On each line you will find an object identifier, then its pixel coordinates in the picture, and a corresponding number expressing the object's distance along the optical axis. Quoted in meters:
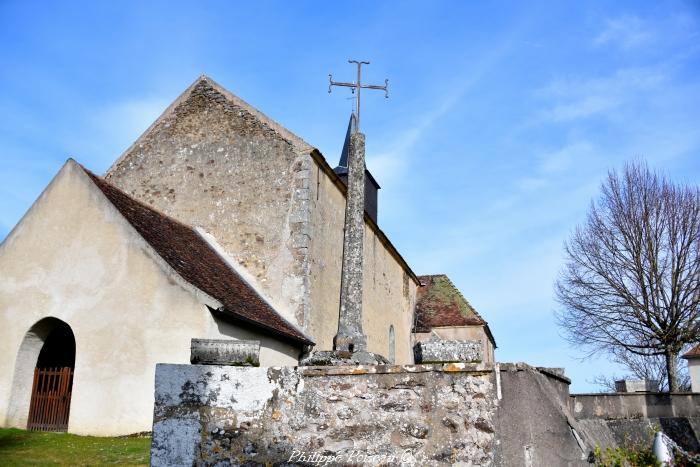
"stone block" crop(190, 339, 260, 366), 4.93
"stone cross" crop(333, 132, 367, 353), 8.70
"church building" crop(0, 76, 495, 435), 11.30
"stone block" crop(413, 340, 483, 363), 5.31
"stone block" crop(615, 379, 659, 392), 9.44
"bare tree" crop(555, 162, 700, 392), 19.75
